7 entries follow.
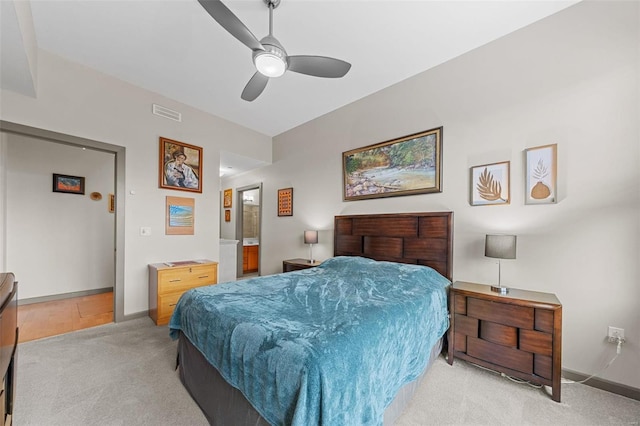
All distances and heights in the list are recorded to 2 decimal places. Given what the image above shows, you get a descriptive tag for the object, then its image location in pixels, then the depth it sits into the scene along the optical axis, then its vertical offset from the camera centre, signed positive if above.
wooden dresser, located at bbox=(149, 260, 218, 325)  3.20 -0.98
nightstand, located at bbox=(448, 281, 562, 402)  1.90 -0.99
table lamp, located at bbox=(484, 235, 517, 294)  2.19 -0.30
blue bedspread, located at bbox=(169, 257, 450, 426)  1.08 -0.70
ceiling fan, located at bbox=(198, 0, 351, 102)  1.69 +1.28
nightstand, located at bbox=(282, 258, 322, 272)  3.87 -0.84
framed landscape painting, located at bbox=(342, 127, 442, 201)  3.00 +0.62
